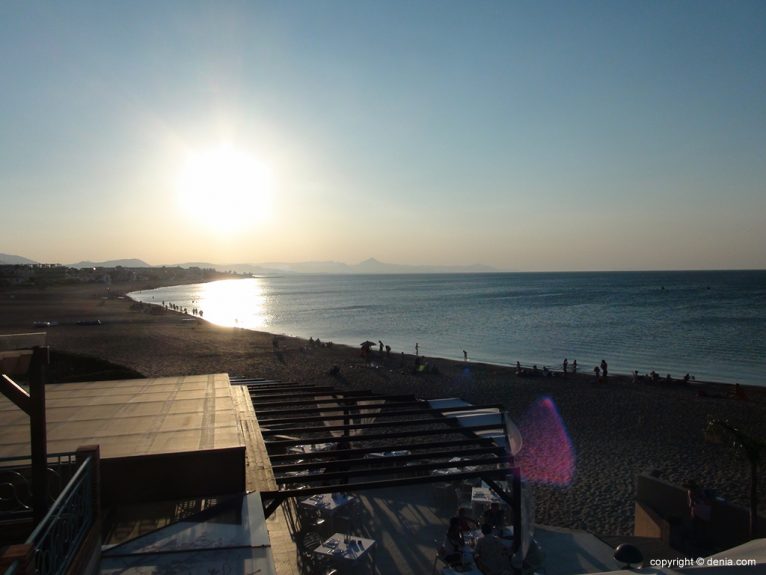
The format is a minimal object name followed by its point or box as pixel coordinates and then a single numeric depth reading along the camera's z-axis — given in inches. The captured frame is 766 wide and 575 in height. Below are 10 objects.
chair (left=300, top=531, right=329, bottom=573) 331.9
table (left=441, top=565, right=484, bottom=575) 301.6
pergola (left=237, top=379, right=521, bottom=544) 261.6
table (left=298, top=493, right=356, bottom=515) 397.4
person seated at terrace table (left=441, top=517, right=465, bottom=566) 315.3
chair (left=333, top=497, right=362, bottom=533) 393.3
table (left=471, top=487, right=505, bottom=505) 421.7
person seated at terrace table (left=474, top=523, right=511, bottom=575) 307.4
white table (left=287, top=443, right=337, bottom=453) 506.4
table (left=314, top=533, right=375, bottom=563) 322.3
